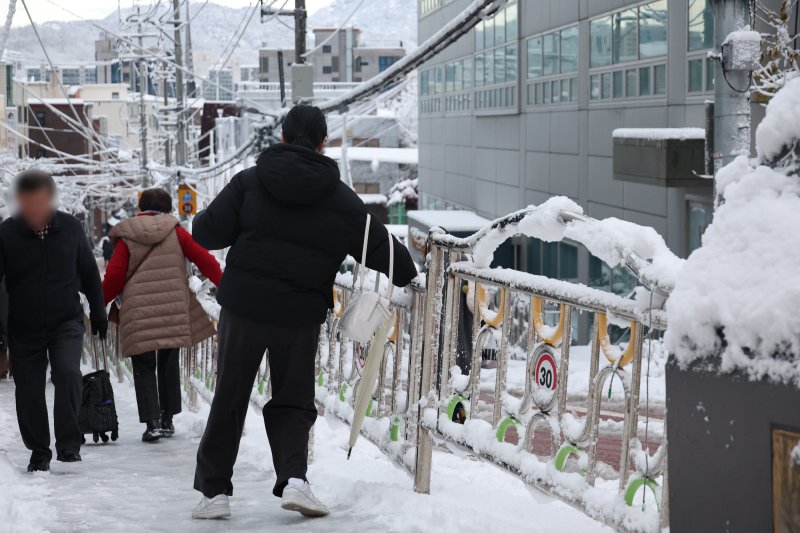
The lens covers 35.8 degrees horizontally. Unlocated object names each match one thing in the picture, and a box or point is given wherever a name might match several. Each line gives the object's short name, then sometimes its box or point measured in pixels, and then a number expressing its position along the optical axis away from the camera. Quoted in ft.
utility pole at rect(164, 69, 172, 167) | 168.35
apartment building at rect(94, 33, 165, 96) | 571.73
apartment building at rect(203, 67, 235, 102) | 498.36
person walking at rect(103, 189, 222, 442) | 26.61
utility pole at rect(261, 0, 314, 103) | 55.01
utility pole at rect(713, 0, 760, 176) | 29.01
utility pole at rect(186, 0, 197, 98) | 129.16
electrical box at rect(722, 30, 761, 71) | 29.04
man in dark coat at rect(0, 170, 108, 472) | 21.90
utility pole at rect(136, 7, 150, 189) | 154.30
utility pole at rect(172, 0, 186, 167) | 119.96
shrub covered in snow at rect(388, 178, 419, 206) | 236.63
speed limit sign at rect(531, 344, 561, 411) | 14.15
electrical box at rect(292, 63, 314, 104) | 54.95
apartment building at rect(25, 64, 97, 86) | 582.60
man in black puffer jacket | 16.10
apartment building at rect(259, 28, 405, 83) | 490.90
